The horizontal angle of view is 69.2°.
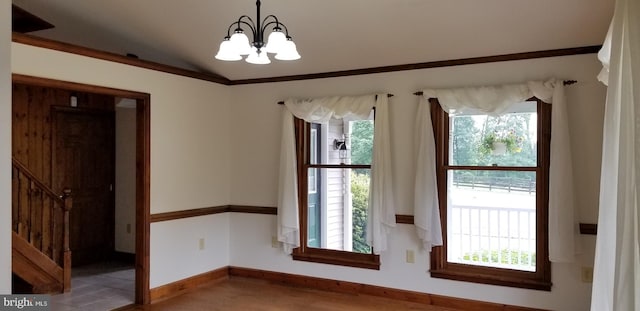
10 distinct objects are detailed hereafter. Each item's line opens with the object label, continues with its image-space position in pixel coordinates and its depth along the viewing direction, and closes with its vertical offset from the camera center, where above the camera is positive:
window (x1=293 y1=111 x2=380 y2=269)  4.66 -0.38
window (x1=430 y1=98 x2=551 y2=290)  3.81 -0.37
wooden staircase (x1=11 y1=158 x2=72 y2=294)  4.30 -0.87
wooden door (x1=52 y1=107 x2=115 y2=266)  5.51 -0.29
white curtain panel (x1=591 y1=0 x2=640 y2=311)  1.24 +0.00
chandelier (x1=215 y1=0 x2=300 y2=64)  2.55 +0.58
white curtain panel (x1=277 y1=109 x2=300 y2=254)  4.71 -0.40
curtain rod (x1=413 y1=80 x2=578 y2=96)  3.64 +0.56
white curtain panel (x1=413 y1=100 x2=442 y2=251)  4.06 -0.35
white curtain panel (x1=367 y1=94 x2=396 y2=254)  4.27 -0.36
